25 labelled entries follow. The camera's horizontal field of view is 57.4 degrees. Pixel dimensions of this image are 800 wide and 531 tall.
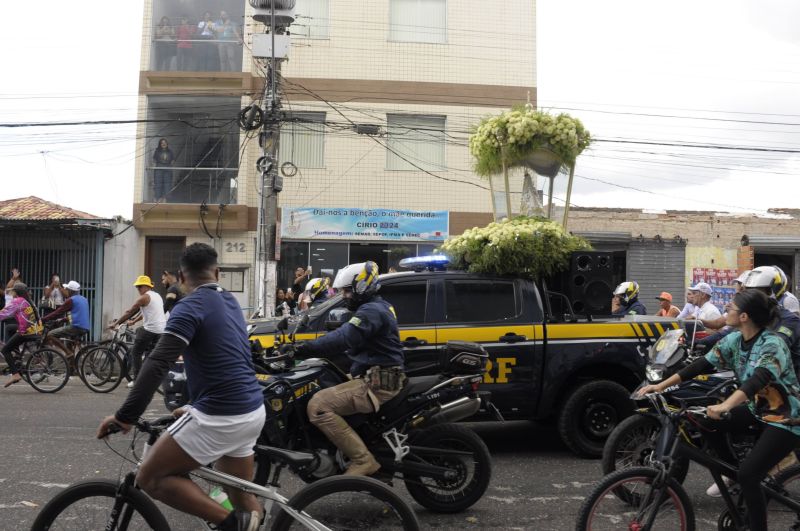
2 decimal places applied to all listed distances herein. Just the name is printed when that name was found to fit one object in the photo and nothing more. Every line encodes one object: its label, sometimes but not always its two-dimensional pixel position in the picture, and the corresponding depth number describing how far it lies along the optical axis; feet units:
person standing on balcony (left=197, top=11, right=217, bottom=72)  65.26
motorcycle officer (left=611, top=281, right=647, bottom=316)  35.19
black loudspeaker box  25.18
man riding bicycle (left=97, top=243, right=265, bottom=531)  11.23
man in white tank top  35.96
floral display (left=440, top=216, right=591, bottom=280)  24.49
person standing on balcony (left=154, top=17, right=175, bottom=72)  65.41
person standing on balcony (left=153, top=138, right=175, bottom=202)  64.64
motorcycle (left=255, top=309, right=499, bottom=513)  17.22
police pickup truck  23.44
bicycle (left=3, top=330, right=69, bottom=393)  38.34
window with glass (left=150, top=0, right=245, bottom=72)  65.21
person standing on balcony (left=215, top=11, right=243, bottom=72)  65.16
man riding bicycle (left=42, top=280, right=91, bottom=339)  41.14
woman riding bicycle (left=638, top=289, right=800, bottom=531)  13.87
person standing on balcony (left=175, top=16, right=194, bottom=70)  65.36
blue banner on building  64.03
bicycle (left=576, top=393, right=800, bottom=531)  13.89
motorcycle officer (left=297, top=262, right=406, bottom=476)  16.80
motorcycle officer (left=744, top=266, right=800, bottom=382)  18.98
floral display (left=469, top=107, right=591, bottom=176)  28.63
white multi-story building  64.13
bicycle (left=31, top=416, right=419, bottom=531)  11.66
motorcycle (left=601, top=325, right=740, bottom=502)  15.51
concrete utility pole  49.65
